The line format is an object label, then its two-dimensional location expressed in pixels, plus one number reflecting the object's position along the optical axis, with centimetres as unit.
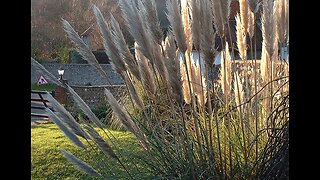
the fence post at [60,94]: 1202
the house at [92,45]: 1648
